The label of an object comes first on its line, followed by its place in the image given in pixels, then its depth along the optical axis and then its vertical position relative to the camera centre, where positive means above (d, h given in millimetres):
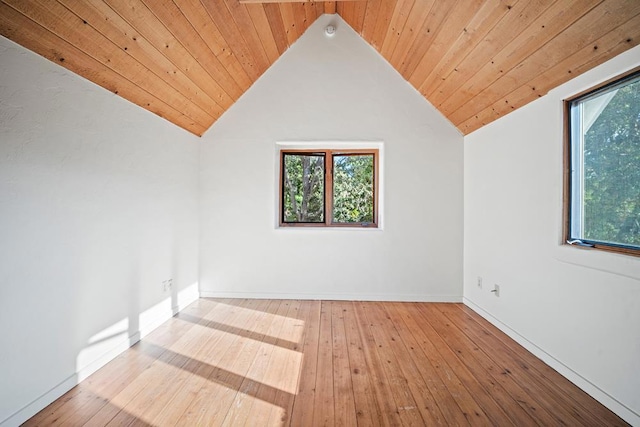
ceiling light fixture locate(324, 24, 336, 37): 3582 +2070
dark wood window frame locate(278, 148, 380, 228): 3830 +344
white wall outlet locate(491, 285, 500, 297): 2900 -699
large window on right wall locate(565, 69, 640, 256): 1701 +289
